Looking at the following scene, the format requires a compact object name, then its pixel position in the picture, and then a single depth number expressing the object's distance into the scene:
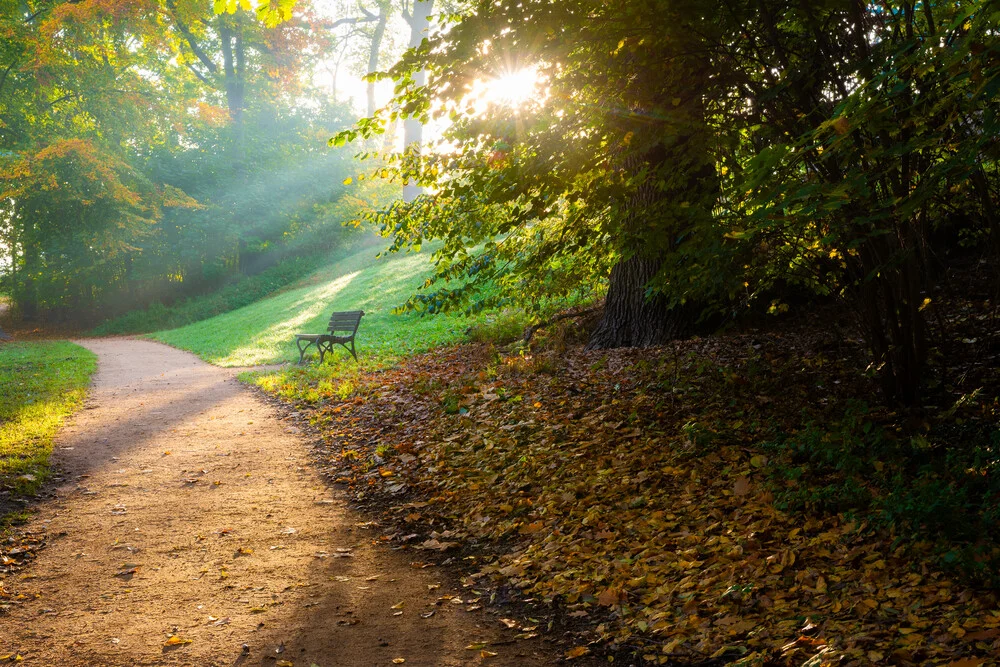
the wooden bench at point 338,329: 13.32
